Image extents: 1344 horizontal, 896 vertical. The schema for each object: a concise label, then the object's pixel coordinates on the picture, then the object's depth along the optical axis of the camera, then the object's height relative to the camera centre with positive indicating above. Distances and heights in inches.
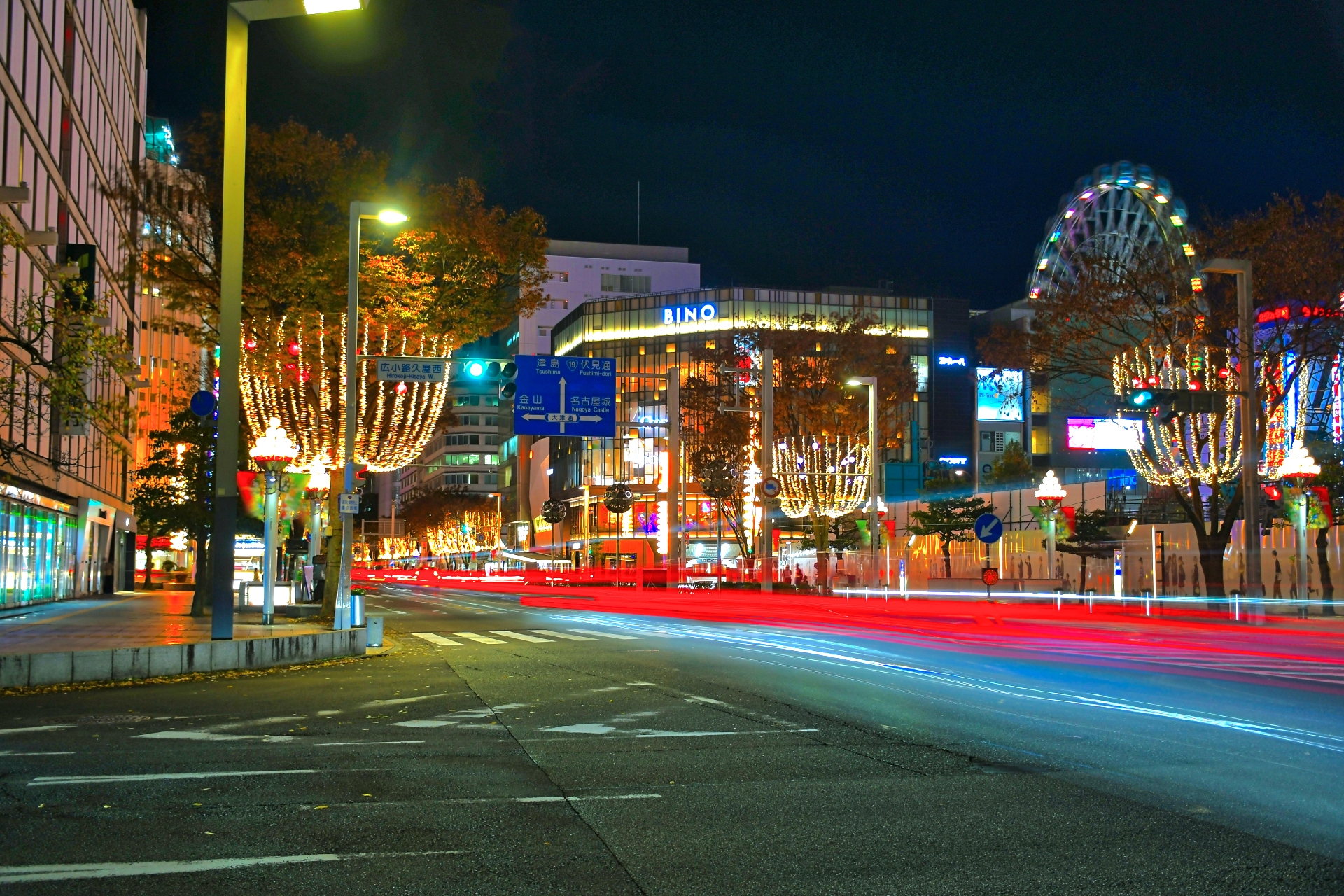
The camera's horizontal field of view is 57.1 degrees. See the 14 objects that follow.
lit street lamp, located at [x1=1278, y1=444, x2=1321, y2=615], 1248.8 +56.7
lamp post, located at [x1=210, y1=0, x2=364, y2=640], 738.8 +130.5
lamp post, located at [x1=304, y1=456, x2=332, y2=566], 1431.3 +46.3
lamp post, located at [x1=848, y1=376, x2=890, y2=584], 1806.1 +110.3
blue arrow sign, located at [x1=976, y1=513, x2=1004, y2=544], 1237.1 +2.3
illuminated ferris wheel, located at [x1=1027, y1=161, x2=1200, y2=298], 2097.7 +592.4
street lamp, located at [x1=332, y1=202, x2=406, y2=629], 1012.5 +100.6
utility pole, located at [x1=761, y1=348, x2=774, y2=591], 1865.2 +168.0
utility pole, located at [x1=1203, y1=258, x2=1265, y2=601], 1225.4 +85.0
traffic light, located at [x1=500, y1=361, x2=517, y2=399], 1168.2 +144.1
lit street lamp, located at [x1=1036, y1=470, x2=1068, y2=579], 1782.7 +50.2
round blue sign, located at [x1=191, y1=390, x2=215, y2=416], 888.9 +91.0
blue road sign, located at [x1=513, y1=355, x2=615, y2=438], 1401.3 +150.1
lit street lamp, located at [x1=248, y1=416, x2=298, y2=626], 1186.6 +71.4
